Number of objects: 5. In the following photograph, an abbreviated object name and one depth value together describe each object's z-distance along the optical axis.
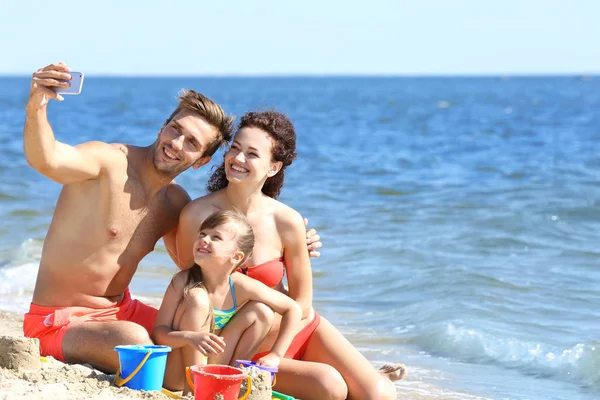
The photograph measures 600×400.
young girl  8.00
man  8.35
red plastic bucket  7.08
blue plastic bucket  7.67
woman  8.59
